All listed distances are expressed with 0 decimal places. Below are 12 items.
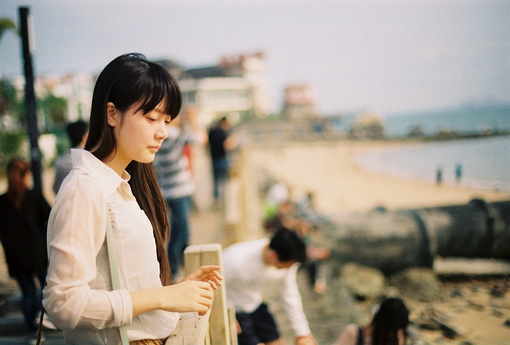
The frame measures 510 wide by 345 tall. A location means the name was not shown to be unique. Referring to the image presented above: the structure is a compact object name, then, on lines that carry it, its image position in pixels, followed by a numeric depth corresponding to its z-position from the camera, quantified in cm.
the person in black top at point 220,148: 791
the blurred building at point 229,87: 7194
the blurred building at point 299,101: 8425
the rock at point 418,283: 705
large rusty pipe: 746
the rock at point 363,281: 709
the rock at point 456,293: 714
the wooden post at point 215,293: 150
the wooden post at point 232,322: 186
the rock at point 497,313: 621
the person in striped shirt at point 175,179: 456
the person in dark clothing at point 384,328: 279
